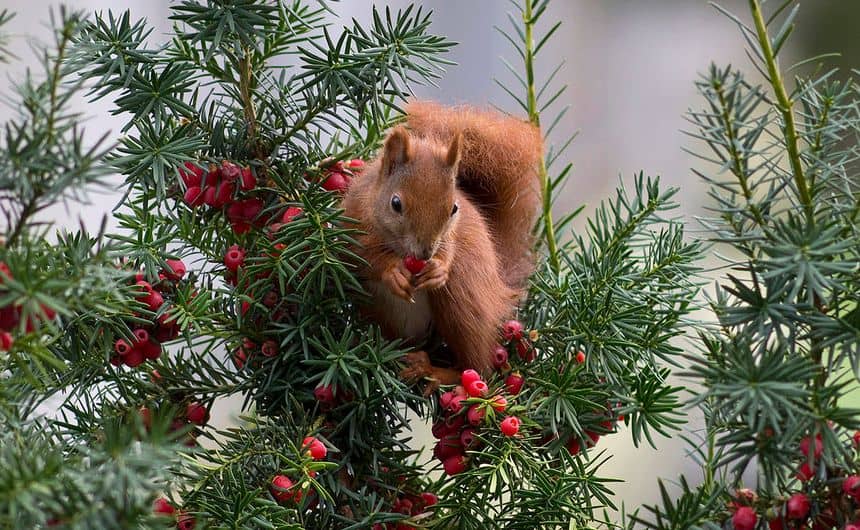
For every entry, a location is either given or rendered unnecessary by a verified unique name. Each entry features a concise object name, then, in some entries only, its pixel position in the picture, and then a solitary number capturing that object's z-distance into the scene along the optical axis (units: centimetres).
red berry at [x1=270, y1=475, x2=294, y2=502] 502
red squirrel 519
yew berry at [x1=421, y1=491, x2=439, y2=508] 510
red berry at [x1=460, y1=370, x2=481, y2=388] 509
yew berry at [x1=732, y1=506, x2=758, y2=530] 496
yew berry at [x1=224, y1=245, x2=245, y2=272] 510
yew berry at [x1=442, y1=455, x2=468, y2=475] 508
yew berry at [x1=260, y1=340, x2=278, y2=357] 509
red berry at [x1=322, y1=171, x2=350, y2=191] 512
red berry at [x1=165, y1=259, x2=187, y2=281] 509
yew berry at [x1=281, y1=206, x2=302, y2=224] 509
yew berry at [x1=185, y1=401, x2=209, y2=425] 508
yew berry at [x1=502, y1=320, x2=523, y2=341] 513
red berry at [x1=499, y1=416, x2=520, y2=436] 506
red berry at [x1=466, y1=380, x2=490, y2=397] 508
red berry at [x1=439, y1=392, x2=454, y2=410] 509
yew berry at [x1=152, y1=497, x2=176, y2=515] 498
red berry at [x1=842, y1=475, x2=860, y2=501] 494
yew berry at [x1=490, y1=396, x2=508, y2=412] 507
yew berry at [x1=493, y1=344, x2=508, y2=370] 513
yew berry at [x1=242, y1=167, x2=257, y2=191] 509
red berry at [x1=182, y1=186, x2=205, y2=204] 509
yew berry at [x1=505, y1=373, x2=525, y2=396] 511
